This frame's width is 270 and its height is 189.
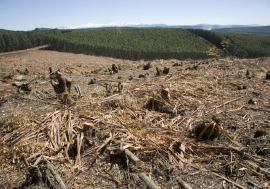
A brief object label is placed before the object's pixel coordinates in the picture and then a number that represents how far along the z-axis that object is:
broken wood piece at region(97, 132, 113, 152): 4.05
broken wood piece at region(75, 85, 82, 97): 6.59
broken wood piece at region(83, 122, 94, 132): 4.26
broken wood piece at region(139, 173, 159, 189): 3.09
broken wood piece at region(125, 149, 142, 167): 3.46
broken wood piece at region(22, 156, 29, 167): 3.45
